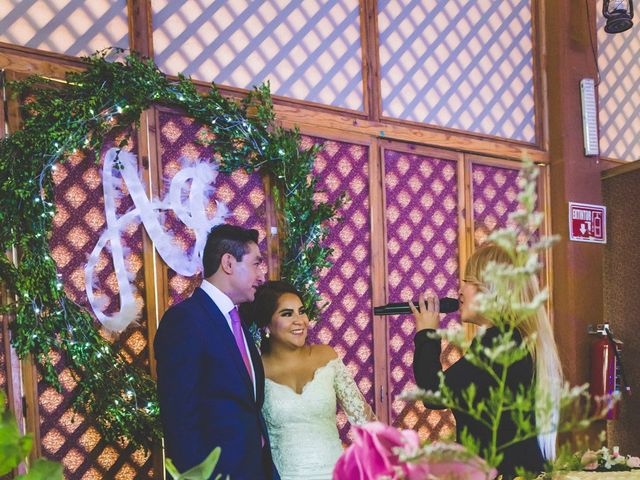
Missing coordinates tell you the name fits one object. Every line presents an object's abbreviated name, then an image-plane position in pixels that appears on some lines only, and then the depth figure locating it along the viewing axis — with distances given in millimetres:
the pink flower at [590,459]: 1428
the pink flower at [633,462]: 1587
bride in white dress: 2303
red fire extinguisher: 3986
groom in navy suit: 1885
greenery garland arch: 2275
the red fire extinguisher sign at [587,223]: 4156
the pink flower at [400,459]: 551
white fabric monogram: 2602
